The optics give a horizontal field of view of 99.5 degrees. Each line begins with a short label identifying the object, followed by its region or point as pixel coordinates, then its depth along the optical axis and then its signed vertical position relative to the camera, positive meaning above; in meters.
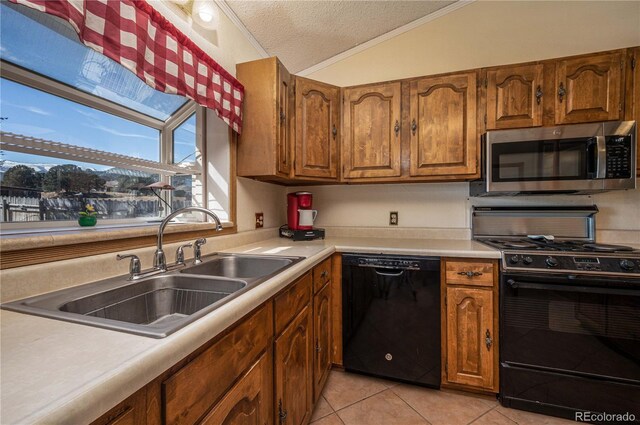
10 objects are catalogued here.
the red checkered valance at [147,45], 0.87 +0.64
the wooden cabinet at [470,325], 1.59 -0.71
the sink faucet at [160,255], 1.09 -0.18
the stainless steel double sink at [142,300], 0.66 -0.28
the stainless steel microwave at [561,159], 1.58 +0.28
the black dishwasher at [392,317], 1.66 -0.70
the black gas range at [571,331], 1.38 -0.68
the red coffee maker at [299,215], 2.23 -0.06
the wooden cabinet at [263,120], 1.71 +0.57
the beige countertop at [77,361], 0.37 -0.26
